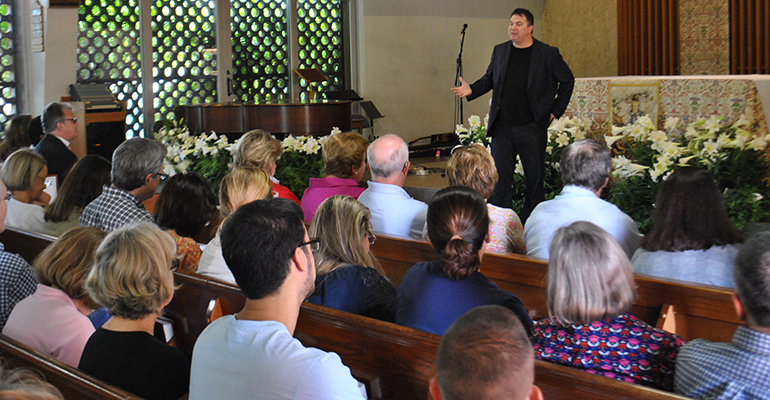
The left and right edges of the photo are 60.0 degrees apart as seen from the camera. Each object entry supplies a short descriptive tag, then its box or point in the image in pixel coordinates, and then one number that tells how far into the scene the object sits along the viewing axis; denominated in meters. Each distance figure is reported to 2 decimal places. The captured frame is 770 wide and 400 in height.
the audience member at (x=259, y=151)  3.68
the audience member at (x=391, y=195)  2.89
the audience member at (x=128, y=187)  2.89
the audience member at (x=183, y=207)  2.74
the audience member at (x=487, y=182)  2.58
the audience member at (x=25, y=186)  3.39
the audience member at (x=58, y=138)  4.66
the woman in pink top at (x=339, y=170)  3.38
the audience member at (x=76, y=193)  3.25
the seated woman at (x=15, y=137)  4.88
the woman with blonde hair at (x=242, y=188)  2.69
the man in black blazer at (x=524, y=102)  4.27
